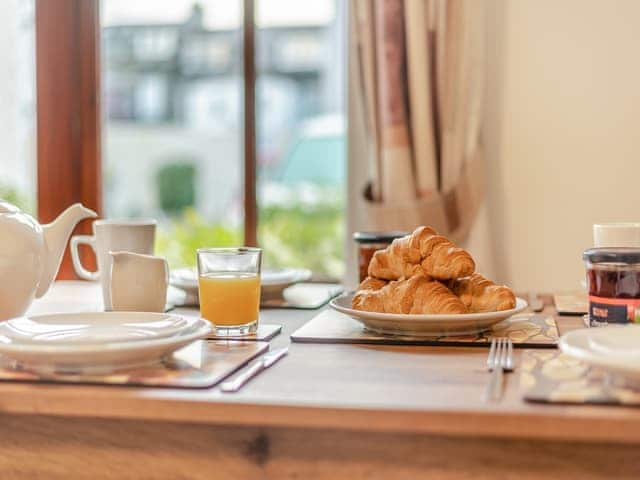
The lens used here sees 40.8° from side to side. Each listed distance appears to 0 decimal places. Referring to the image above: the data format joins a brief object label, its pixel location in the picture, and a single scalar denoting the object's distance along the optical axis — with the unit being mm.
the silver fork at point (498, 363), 810
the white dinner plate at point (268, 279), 1513
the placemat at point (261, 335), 1119
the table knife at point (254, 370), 838
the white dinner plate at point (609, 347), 779
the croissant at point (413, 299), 1103
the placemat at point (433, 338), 1077
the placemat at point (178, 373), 854
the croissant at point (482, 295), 1133
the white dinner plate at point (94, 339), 875
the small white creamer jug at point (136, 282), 1205
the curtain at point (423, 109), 2006
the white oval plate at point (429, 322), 1070
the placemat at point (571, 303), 1340
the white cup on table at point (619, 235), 1360
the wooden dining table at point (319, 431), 752
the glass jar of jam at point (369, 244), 1483
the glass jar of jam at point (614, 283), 1036
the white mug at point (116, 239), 1399
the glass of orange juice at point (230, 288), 1151
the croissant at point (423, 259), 1141
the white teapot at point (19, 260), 1175
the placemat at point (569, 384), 771
